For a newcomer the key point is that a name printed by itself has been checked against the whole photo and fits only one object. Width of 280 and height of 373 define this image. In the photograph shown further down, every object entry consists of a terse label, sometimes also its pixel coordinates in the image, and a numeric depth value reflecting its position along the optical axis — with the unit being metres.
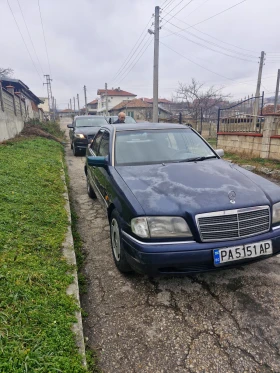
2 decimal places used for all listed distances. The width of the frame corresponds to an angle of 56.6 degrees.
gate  9.08
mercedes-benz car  2.11
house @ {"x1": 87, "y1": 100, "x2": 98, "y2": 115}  85.38
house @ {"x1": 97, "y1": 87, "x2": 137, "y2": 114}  67.50
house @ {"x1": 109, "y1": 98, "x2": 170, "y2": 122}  47.03
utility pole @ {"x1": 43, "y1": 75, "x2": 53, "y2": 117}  57.82
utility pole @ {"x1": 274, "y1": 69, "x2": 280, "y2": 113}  28.22
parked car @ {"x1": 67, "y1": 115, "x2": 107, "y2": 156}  9.91
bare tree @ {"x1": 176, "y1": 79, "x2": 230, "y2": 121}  30.87
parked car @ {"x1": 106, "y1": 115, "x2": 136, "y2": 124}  11.64
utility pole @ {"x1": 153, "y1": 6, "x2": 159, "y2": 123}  15.05
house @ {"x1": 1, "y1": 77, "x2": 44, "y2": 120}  20.36
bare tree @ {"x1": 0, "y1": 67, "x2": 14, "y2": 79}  39.53
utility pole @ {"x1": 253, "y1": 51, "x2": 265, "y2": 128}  21.62
